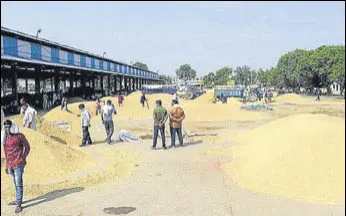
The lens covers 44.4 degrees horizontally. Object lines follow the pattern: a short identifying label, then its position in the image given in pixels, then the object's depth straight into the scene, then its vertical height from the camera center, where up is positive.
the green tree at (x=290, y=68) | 72.32 +4.36
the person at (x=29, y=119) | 12.33 -0.68
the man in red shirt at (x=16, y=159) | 6.77 -1.01
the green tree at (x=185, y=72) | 146.25 +7.41
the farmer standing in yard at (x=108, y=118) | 14.19 -0.79
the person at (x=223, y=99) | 45.77 -0.70
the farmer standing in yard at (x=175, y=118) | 12.91 -0.75
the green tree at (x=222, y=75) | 115.18 +5.08
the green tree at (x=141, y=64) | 184.84 +12.94
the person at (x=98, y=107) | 27.28 -0.81
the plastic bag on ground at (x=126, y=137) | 14.94 -1.51
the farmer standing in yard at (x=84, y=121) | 13.59 -0.84
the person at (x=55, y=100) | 39.44 -0.46
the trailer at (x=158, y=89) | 65.84 +0.71
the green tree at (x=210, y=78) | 123.96 +4.43
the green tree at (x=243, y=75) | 118.18 +4.87
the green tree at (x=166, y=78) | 152.50 +5.78
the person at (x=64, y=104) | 28.11 -0.60
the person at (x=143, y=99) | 33.64 -0.41
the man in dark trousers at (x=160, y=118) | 12.72 -0.75
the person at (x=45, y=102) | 36.25 -0.58
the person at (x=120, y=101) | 34.23 -0.55
